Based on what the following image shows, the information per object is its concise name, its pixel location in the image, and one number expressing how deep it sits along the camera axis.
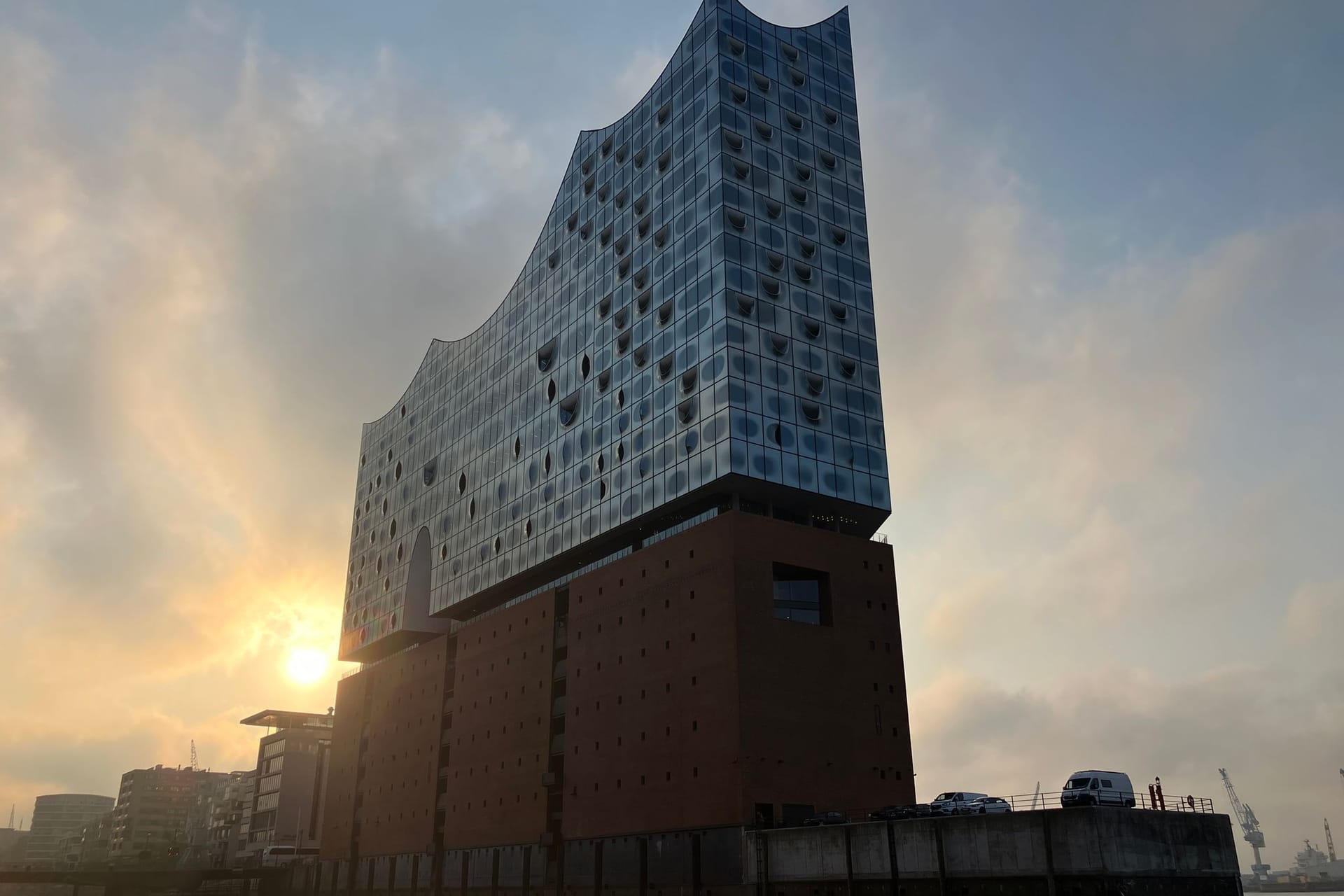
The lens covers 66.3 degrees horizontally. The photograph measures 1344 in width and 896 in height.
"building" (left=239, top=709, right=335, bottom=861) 149.71
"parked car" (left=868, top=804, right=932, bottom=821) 46.50
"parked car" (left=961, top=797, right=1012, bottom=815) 44.41
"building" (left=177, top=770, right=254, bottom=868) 170.00
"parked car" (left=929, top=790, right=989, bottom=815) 45.28
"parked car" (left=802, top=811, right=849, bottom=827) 51.38
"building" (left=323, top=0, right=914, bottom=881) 57.97
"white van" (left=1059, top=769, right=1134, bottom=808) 41.72
